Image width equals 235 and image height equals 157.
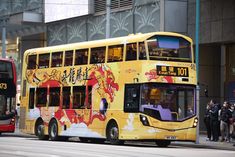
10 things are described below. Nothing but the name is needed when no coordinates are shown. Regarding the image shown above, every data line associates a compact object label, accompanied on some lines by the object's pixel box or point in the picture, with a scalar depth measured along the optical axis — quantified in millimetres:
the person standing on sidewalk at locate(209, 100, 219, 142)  28578
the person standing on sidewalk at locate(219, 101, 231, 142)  27594
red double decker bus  33812
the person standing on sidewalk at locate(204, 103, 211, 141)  29238
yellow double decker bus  24188
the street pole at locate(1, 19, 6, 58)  43562
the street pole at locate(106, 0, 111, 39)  32050
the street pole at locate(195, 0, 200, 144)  27334
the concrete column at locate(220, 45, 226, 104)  35094
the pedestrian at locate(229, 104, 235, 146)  27012
